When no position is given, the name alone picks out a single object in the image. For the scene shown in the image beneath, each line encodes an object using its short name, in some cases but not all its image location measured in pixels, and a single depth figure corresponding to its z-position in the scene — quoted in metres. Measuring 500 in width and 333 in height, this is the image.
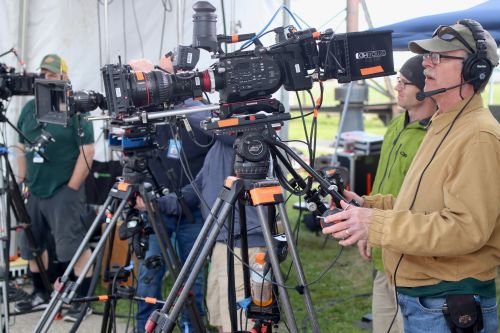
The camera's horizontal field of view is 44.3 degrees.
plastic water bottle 2.34
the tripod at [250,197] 2.26
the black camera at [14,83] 4.11
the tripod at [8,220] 3.72
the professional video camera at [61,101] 3.05
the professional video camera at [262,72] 2.33
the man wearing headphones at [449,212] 1.98
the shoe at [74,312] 4.68
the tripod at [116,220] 3.27
